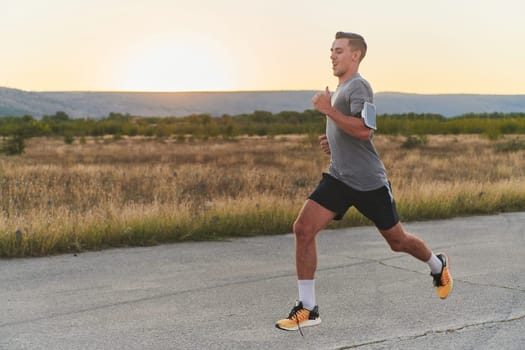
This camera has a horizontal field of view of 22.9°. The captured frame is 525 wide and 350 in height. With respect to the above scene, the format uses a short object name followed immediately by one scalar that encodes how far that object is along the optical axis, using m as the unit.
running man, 9.33
